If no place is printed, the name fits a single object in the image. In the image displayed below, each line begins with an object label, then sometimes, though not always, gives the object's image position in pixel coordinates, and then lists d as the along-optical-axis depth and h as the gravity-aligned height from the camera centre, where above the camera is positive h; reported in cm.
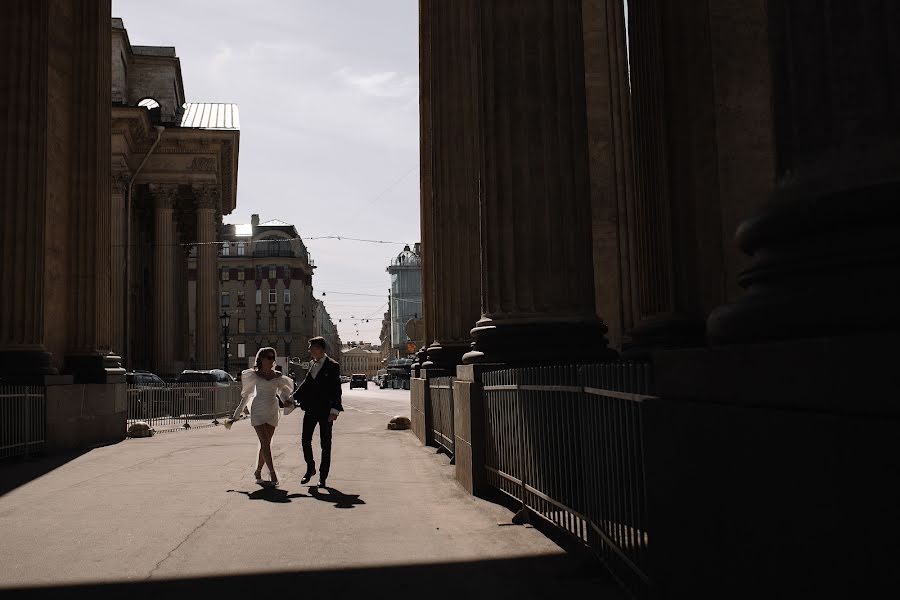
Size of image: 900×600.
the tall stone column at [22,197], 1675 +338
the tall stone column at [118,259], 4378 +586
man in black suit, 1143 -33
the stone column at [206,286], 5438 +529
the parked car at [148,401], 2720 -79
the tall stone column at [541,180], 977 +198
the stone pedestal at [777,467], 271 -38
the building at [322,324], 15516 +873
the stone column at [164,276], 5150 +572
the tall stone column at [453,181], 1762 +374
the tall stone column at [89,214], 1948 +357
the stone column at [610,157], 2020 +472
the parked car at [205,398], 3012 -86
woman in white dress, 1163 -30
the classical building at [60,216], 1684 +327
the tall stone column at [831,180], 329 +66
